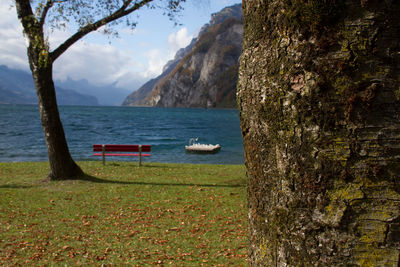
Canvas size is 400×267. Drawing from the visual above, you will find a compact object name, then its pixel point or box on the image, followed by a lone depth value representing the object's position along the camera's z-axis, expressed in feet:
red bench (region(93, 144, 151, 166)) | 50.98
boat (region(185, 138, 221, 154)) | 90.99
